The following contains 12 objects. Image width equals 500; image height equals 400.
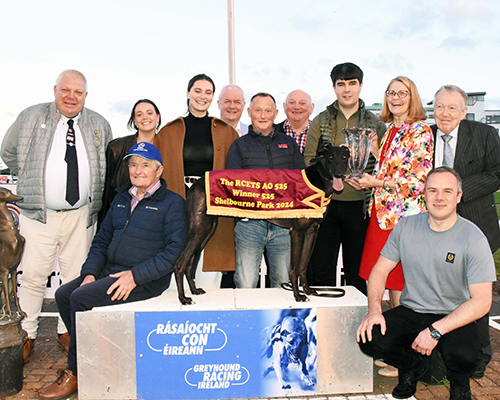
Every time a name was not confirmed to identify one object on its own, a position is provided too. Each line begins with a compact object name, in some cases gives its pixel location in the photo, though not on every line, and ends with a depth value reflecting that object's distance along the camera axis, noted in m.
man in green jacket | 3.46
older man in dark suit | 3.05
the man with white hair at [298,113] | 4.29
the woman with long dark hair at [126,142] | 3.73
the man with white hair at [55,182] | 3.48
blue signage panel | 2.82
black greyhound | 2.97
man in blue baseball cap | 2.86
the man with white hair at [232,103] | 4.22
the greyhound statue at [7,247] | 2.91
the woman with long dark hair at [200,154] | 3.54
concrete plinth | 2.81
